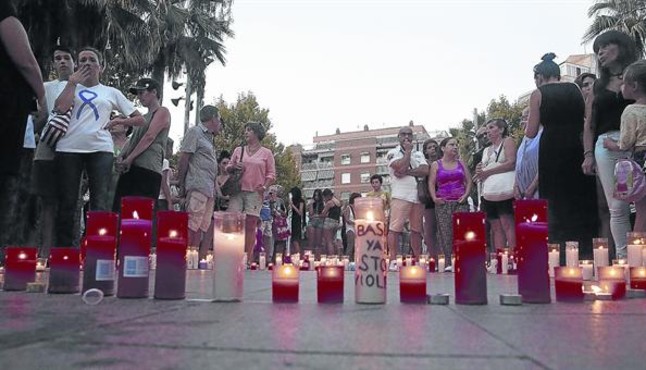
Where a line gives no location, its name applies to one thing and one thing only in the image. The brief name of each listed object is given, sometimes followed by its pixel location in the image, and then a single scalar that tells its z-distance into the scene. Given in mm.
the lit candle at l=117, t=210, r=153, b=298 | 2461
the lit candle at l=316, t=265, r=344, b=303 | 2369
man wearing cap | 4996
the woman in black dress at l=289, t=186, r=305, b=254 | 11102
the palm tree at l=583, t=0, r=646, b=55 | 19773
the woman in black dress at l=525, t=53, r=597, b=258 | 4723
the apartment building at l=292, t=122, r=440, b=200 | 80000
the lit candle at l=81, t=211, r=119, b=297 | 2537
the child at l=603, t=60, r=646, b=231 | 4043
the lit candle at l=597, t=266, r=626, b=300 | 2578
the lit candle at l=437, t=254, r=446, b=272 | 6011
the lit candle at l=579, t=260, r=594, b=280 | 3925
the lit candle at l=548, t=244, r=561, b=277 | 4363
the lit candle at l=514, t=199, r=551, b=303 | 2334
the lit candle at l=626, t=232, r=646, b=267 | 3232
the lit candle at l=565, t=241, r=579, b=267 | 4073
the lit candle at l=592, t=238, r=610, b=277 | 4070
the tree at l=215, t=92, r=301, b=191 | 31375
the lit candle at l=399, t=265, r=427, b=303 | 2359
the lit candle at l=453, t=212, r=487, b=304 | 2289
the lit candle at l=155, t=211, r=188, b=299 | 2418
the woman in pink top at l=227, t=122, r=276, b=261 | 6766
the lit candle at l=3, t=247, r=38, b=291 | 2900
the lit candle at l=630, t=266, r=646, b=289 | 2802
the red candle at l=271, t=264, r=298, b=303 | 2400
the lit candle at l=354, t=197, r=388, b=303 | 2342
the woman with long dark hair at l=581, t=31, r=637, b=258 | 4277
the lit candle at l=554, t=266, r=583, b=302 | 2412
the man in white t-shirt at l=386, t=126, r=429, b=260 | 6809
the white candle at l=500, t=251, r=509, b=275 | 5316
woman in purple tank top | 6465
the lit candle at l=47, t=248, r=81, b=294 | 2693
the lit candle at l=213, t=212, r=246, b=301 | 2379
